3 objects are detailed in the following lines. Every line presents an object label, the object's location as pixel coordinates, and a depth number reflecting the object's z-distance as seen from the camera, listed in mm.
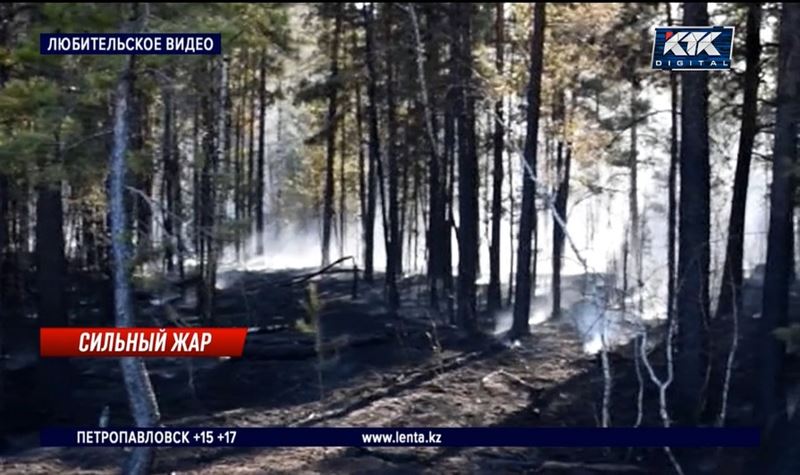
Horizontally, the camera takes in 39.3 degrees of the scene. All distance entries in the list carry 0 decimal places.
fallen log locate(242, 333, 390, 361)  18081
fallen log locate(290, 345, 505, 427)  14580
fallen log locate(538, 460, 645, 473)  11578
